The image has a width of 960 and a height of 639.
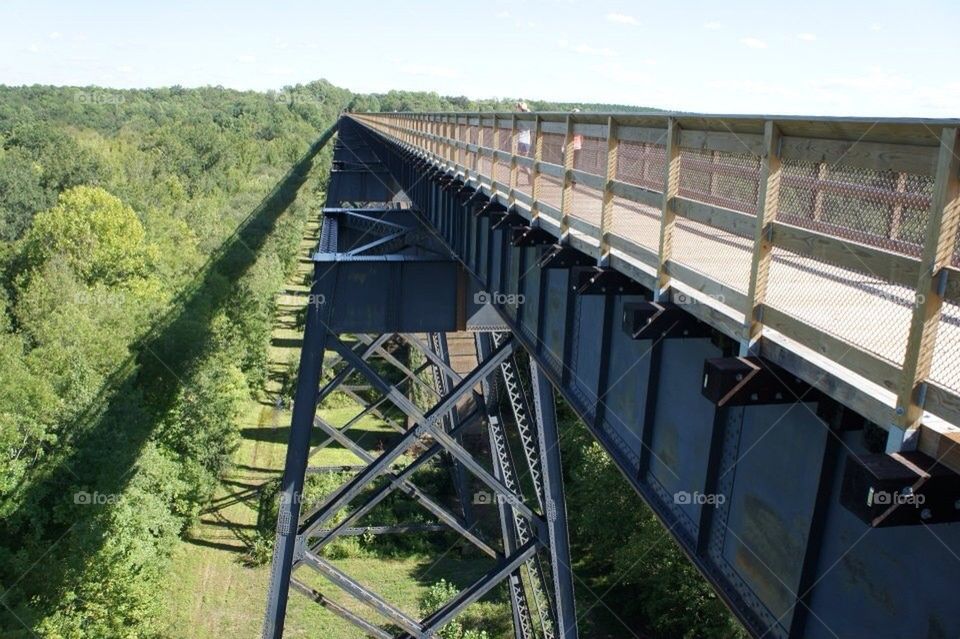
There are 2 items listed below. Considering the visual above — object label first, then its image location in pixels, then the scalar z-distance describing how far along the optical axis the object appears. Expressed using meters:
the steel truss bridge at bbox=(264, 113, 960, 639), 2.83
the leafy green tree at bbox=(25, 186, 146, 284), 36.75
